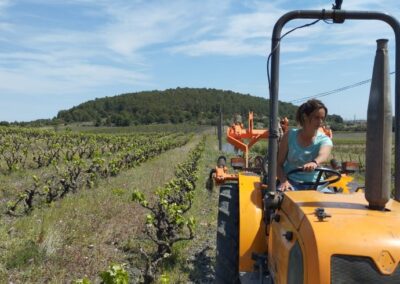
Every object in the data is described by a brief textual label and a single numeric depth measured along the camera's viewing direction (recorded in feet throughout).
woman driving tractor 12.93
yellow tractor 7.70
